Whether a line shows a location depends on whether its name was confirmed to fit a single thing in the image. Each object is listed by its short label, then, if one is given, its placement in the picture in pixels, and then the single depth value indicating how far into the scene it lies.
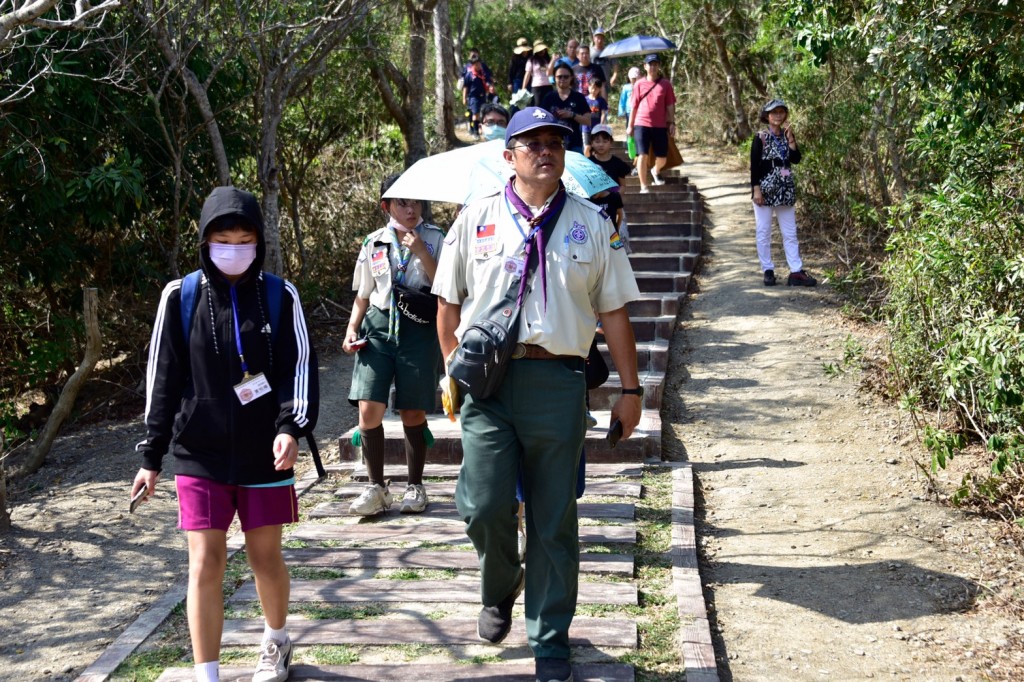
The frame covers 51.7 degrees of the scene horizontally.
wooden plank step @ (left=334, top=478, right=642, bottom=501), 6.15
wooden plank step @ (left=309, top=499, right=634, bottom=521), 5.77
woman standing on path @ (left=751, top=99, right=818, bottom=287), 10.30
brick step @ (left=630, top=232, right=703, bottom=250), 12.02
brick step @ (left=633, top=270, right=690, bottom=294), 10.71
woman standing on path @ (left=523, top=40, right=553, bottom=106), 13.24
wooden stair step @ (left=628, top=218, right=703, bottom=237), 12.53
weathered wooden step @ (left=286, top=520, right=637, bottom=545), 5.45
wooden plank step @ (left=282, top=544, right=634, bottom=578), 5.01
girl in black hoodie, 3.58
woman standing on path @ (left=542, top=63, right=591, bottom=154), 11.29
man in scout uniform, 3.74
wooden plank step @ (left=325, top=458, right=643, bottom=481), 6.57
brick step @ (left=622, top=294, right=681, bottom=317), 9.78
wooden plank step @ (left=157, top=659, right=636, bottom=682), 3.90
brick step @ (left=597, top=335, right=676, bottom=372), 8.45
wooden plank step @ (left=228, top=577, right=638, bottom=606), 4.69
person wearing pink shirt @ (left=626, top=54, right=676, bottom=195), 12.71
